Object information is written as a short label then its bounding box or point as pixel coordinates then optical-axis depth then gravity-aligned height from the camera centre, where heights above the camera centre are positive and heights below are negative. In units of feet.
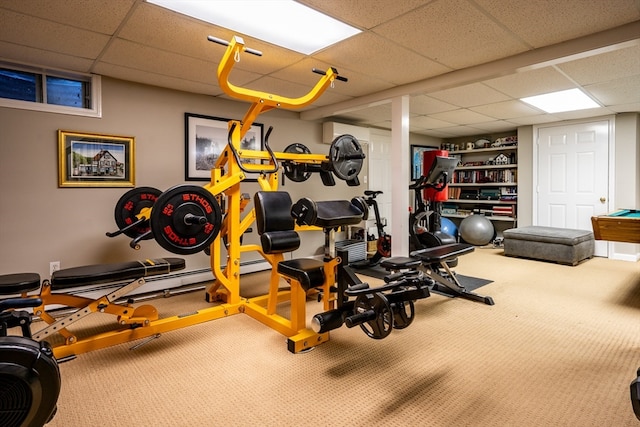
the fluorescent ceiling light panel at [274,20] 7.06 +4.05
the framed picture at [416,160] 22.95 +3.02
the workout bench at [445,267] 10.36 -1.86
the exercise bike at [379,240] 15.35 -1.41
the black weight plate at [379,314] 6.21 -1.87
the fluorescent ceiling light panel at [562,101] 13.62 +4.30
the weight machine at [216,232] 7.43 -0.56
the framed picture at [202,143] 13.07 +2.49
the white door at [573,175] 17.83 +1.61
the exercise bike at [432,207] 12.67 -0.01
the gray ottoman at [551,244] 15.76 -1.77
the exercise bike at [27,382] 3.54 -1.75
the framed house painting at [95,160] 10.56 +1.55
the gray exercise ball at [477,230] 20.39 -1.36
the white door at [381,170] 19.24 +2.06
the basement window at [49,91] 9.84 +3.49
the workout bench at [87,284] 6.88 -1.49
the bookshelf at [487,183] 21.59 +1.50
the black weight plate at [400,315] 6.47 -1.97
